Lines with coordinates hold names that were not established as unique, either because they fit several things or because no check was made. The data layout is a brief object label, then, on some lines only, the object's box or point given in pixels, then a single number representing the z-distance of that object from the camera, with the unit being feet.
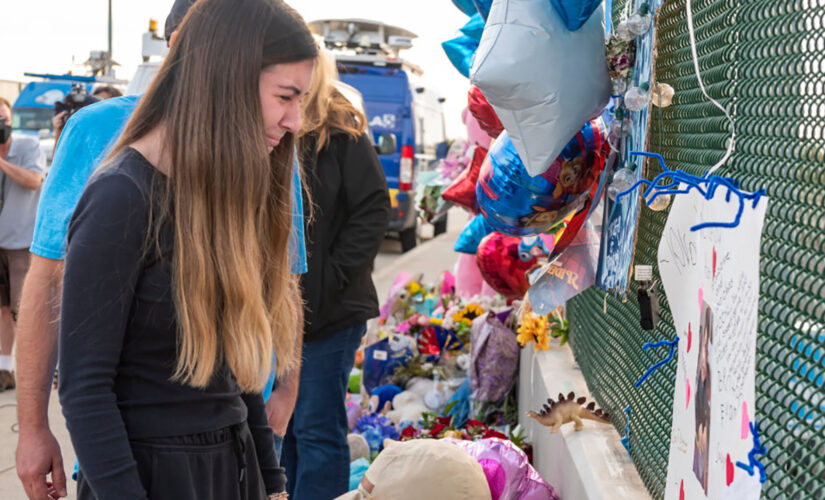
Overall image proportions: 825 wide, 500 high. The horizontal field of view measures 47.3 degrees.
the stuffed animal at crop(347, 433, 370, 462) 14.55
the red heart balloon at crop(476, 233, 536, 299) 15.28
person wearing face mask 20.54
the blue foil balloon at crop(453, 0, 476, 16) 9.75
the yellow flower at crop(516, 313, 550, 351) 13.24
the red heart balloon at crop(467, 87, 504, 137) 9.65
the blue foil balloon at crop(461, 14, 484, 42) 11.22
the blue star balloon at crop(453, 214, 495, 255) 15.84
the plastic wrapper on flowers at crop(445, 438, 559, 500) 9.61
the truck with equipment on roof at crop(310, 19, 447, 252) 45.44
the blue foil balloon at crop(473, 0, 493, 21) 7.65
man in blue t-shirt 6.16
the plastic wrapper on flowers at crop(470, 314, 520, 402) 15.35
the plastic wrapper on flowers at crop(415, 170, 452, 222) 21.29
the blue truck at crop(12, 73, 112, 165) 57.57
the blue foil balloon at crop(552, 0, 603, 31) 6.75
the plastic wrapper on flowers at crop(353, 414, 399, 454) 15.21
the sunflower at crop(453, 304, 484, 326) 18.76
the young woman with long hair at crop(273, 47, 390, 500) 11.16
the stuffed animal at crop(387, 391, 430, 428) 16.56
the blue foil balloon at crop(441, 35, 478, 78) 11.56
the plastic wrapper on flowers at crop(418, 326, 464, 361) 18.49
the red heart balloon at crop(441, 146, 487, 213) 14.57
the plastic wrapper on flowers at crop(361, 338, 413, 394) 18.26
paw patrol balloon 8.20
